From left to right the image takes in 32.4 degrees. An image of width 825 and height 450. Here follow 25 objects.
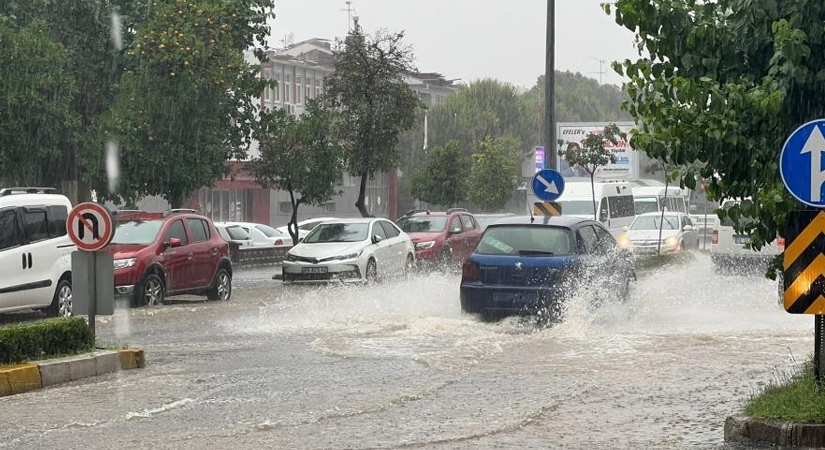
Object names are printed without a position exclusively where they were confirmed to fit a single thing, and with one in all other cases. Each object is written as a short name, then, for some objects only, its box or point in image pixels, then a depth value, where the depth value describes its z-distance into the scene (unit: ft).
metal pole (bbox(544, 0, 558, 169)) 99.55
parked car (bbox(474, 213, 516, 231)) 137.18
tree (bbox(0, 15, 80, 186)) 102.12
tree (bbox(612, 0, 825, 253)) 34.99
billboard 218.89
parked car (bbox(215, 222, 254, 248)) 146.41
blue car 59.62
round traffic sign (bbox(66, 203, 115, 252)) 49.42
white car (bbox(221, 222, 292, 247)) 151.94
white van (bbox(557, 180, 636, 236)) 144.05
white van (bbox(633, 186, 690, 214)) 181.37
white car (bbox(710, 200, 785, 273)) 96.32
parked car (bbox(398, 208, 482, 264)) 110.73
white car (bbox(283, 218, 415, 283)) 92.79
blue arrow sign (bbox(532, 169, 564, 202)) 90.18
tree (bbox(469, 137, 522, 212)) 240.12
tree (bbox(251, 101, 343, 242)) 133.90
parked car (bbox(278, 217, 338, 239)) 168.55
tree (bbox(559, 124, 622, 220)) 154.71
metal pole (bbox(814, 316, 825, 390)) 33.42
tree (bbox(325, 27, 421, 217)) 144.97
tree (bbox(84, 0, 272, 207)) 110.93
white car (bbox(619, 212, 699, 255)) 139.95
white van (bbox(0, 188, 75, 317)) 62.80
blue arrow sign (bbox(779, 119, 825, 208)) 32.01
